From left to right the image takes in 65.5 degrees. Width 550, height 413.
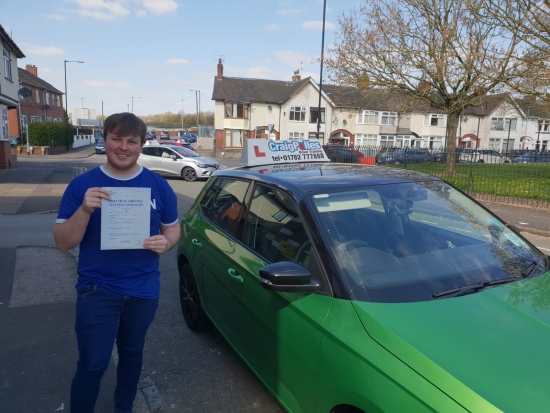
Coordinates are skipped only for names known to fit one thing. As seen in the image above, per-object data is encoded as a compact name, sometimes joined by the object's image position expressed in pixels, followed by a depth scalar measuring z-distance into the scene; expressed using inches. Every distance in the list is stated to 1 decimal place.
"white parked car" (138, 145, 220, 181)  754.2
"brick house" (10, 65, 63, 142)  1747.0
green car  66.4
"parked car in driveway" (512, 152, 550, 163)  506.0
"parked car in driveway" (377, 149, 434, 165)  815.7
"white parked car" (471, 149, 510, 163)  577.7
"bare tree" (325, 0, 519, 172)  609.3
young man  87.1
